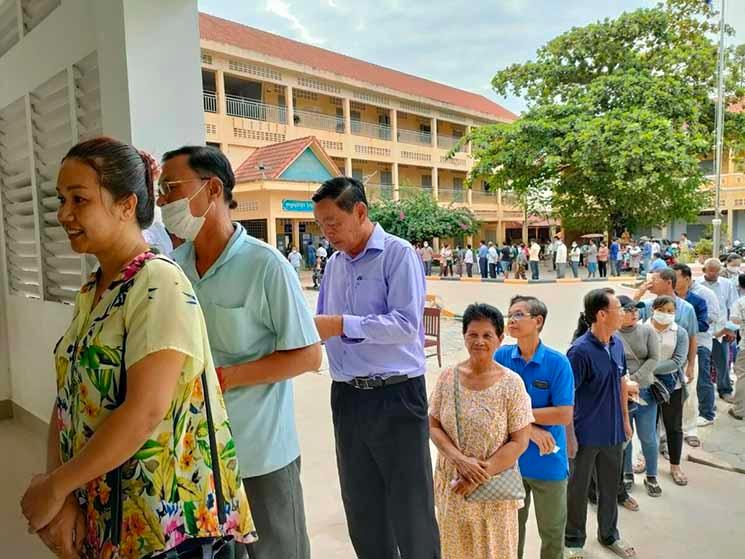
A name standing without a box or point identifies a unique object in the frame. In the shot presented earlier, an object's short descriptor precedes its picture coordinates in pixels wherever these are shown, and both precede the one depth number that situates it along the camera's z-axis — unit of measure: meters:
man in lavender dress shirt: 1.93
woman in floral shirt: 0.97
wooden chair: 6.26
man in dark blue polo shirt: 2.59
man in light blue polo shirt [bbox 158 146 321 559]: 1.40
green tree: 14.36
